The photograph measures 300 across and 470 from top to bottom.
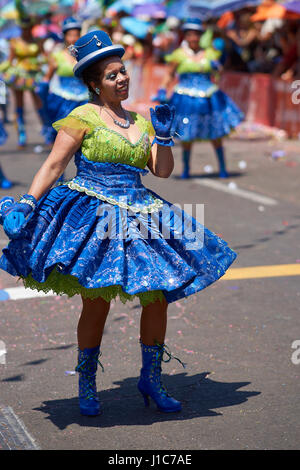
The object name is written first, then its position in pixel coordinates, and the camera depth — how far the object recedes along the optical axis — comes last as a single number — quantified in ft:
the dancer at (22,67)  49.08
